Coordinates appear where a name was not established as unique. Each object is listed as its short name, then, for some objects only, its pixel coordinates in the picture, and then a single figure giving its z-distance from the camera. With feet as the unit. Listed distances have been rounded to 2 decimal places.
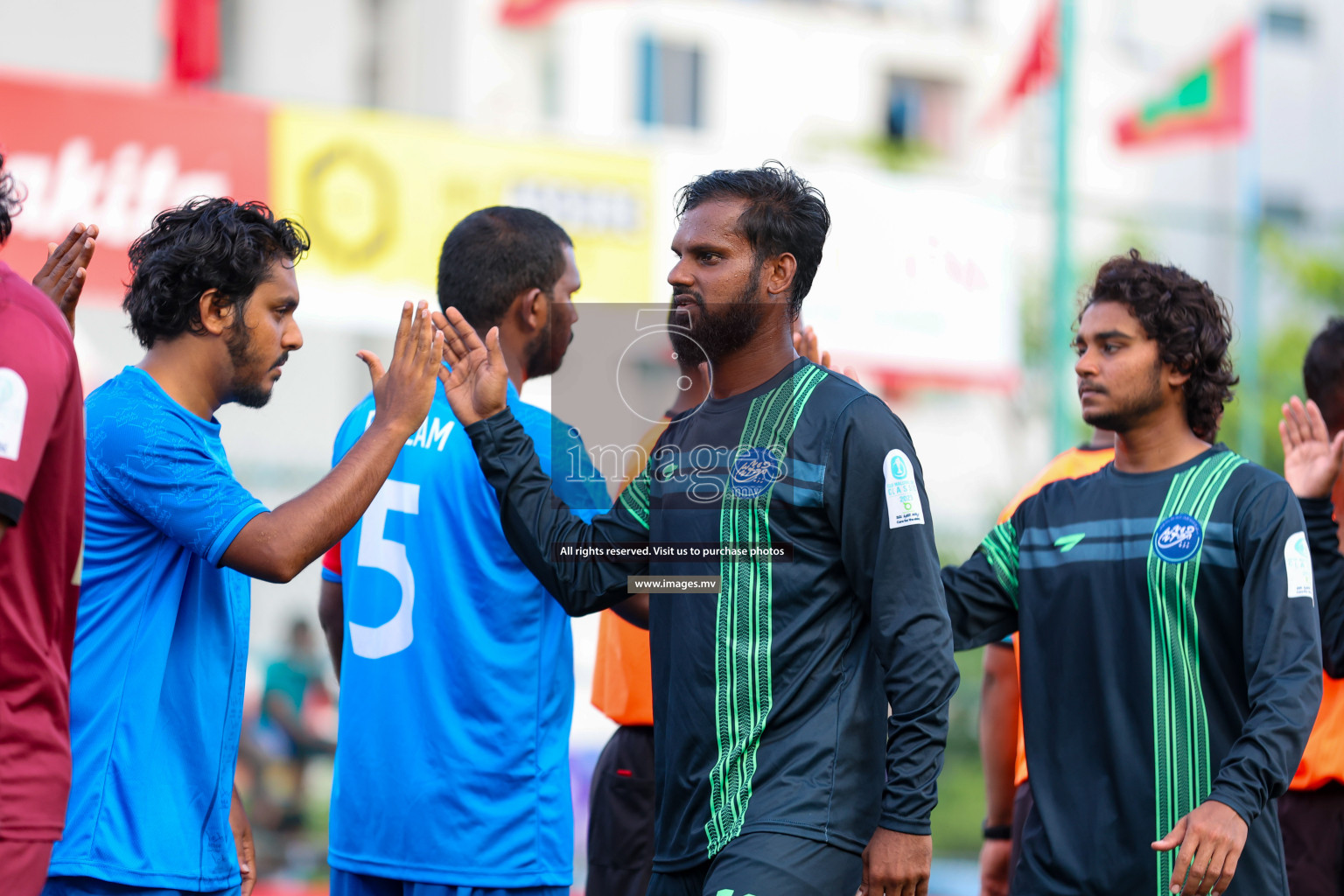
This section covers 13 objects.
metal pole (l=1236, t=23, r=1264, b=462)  114.01
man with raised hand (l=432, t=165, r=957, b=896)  18.86
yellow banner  72.64
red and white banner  65.41
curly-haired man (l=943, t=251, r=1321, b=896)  21.33
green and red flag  102.01
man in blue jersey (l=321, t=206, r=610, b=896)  22.36
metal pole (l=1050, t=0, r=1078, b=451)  87.04
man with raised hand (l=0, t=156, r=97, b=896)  15.29
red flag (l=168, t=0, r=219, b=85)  78.79
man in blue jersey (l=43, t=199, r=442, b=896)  19.22
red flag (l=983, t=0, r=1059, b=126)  107.65
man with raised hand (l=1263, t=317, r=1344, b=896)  26.45
